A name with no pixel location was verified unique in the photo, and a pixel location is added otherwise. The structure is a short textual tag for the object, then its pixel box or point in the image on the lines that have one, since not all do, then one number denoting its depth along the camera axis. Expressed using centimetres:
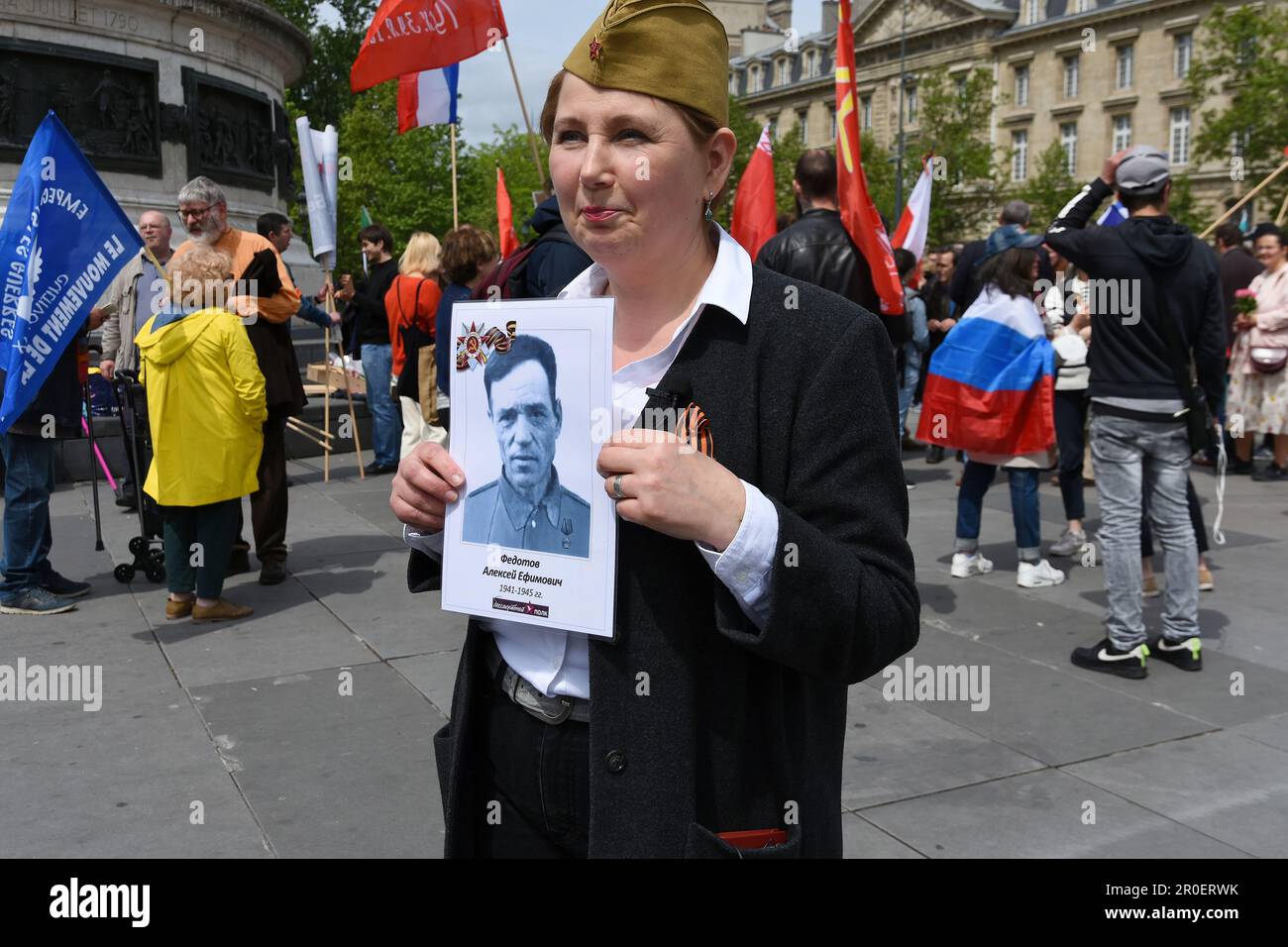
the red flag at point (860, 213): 614
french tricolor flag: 1102
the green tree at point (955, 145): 4341
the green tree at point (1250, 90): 2786
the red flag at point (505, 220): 1179
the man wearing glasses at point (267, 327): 700
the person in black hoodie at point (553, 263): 479
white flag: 1122
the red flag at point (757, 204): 827
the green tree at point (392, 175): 4422
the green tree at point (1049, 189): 4469
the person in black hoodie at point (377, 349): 1136
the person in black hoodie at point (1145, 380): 561
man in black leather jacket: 613
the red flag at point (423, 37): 812
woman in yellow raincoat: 628
